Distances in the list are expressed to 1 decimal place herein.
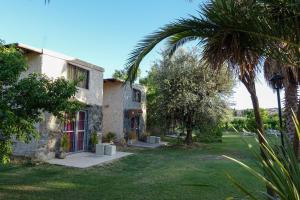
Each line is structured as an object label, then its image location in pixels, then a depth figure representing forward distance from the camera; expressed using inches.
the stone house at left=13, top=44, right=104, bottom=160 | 362.2
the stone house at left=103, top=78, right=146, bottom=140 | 607.8
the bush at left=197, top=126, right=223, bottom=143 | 599.7
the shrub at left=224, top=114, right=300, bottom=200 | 75.4
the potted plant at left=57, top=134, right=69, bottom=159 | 385.6
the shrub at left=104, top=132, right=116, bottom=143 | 580.9
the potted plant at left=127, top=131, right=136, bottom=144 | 621.8
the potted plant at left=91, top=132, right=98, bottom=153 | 464.5
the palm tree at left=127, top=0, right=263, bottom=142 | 129.4
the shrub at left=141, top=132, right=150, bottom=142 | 686.1
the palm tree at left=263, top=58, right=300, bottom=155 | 374.6
